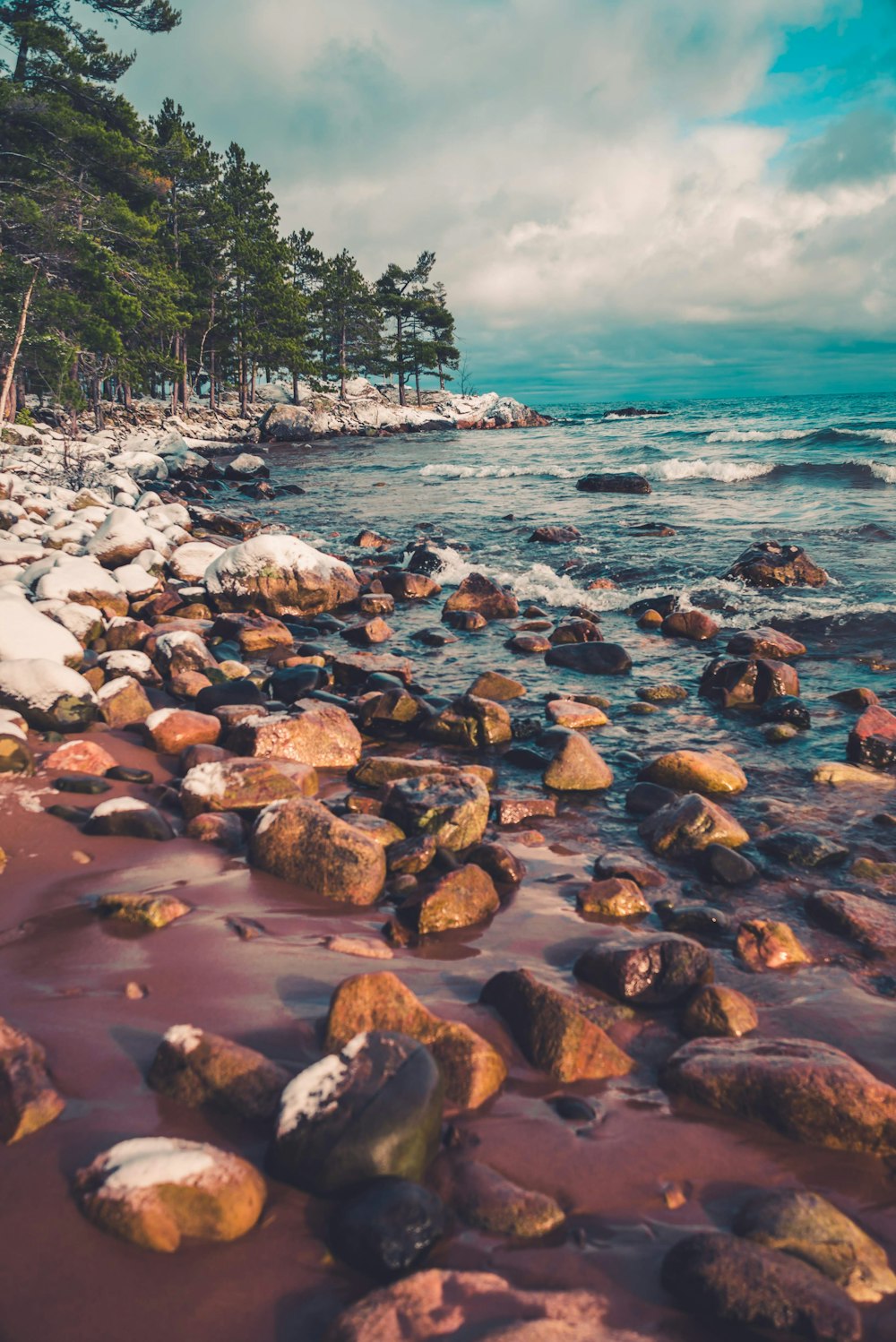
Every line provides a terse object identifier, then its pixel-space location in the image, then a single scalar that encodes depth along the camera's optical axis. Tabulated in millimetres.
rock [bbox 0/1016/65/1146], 1970
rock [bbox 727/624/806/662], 7559
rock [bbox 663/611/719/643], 8375
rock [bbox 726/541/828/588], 10102
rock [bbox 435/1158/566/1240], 1843
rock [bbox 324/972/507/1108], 2291
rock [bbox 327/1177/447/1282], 1687
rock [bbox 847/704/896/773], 5195
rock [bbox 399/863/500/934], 3285
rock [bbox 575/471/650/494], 20339
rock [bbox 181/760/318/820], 4051
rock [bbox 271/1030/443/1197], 1844
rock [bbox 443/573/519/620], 9445
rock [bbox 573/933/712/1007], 2854
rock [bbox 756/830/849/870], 4020
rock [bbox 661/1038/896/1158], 2168
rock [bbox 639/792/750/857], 4102
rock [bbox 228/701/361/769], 4910
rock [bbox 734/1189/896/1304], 1737
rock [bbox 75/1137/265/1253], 1687
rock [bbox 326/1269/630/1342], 1523
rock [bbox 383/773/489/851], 3998
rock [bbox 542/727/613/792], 4934
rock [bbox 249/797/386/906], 3455
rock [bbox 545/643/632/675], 7340
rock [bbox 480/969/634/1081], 2457
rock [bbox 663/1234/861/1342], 1586
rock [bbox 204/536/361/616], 9219
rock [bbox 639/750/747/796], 4871
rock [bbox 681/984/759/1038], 2680
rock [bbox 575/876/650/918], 3521
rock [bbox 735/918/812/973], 3158
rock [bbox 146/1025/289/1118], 2072
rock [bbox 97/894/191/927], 3025
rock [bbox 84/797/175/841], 3707
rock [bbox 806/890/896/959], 3318
